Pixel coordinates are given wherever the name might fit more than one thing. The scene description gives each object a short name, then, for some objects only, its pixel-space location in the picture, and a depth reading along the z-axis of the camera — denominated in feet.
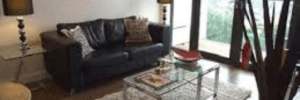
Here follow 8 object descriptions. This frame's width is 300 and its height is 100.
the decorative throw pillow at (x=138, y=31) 12.51
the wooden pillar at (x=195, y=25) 14.60
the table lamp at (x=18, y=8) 8.64
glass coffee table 7.57
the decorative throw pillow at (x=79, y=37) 10.17
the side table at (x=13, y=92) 6.01
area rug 9.43
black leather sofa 9.26
